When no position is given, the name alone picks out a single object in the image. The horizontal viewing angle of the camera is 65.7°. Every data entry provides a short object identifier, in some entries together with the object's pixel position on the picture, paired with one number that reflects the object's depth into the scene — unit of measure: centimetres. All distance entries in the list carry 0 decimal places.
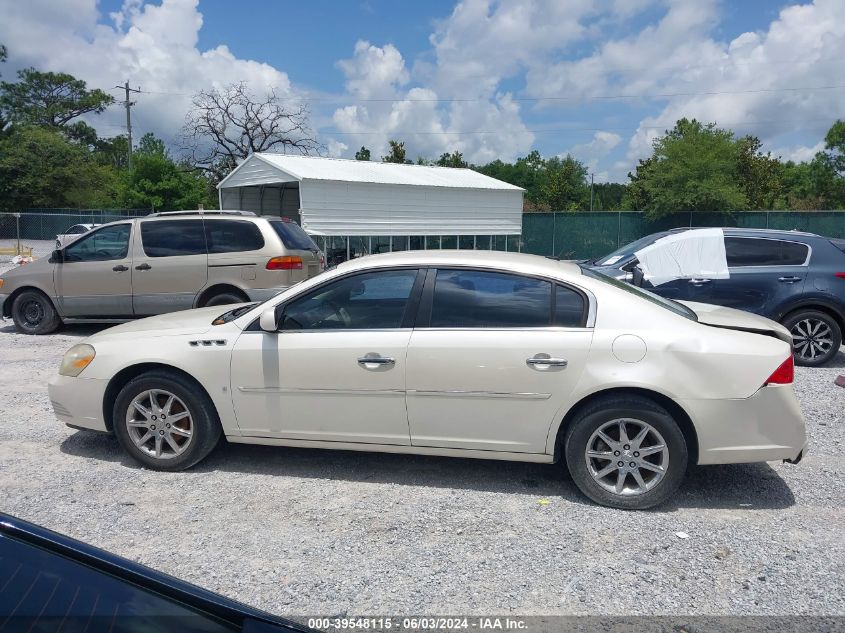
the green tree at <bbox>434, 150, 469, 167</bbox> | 5847
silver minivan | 908
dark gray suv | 802
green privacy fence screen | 2503
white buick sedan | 395
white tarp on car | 856
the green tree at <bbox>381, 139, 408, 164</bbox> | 5056
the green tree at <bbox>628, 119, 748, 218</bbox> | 2827
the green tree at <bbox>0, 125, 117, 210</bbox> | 4591
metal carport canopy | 2189
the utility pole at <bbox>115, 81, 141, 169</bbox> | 5400
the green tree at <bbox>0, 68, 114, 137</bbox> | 6531
